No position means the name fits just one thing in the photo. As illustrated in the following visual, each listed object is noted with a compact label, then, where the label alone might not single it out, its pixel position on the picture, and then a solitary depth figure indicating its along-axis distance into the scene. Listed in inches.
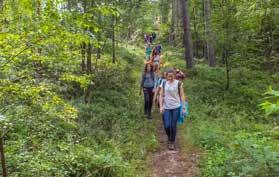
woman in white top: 367.6
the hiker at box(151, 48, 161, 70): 525.1
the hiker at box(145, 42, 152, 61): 807.5
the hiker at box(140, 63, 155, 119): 463.2
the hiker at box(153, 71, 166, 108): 404.6
